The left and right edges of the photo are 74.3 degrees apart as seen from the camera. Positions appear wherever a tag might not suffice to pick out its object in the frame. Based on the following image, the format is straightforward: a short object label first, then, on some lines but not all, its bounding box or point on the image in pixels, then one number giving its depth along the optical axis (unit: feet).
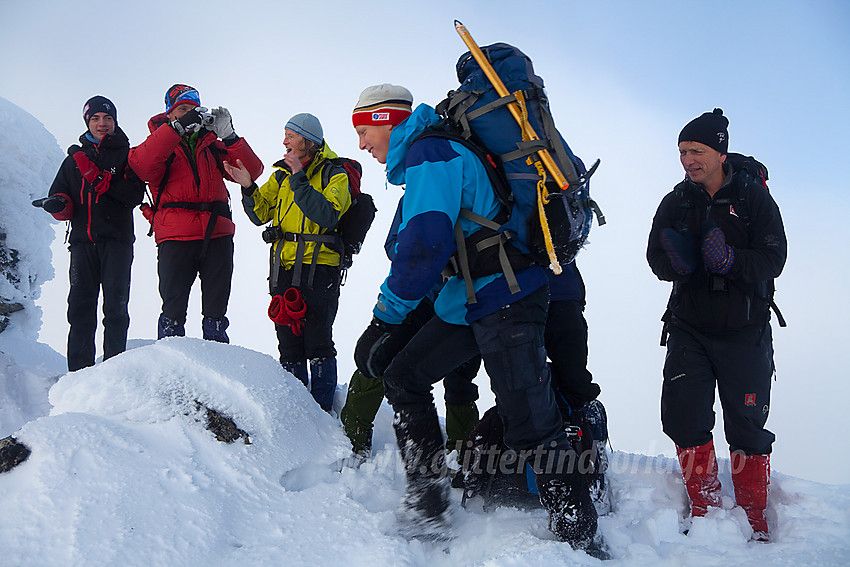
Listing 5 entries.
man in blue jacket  8.86
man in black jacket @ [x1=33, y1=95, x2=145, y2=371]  17.79
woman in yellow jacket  15.40
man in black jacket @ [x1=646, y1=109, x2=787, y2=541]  12.02
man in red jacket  16.34
